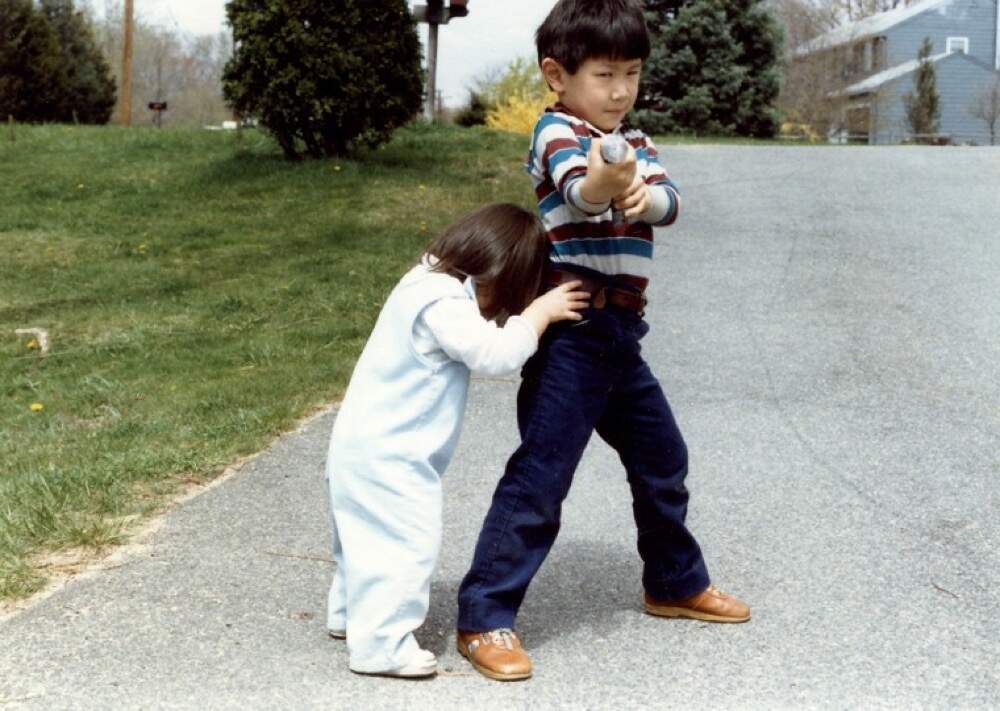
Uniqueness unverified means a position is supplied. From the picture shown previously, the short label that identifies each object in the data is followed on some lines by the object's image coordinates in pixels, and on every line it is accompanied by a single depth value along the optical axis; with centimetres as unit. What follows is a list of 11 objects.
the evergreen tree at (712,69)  2166
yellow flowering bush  1883
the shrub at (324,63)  1117
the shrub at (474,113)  2200
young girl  282
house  3906
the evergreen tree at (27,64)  2675
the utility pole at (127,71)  2788
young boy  280
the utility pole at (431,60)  1505
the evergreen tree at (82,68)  3231
